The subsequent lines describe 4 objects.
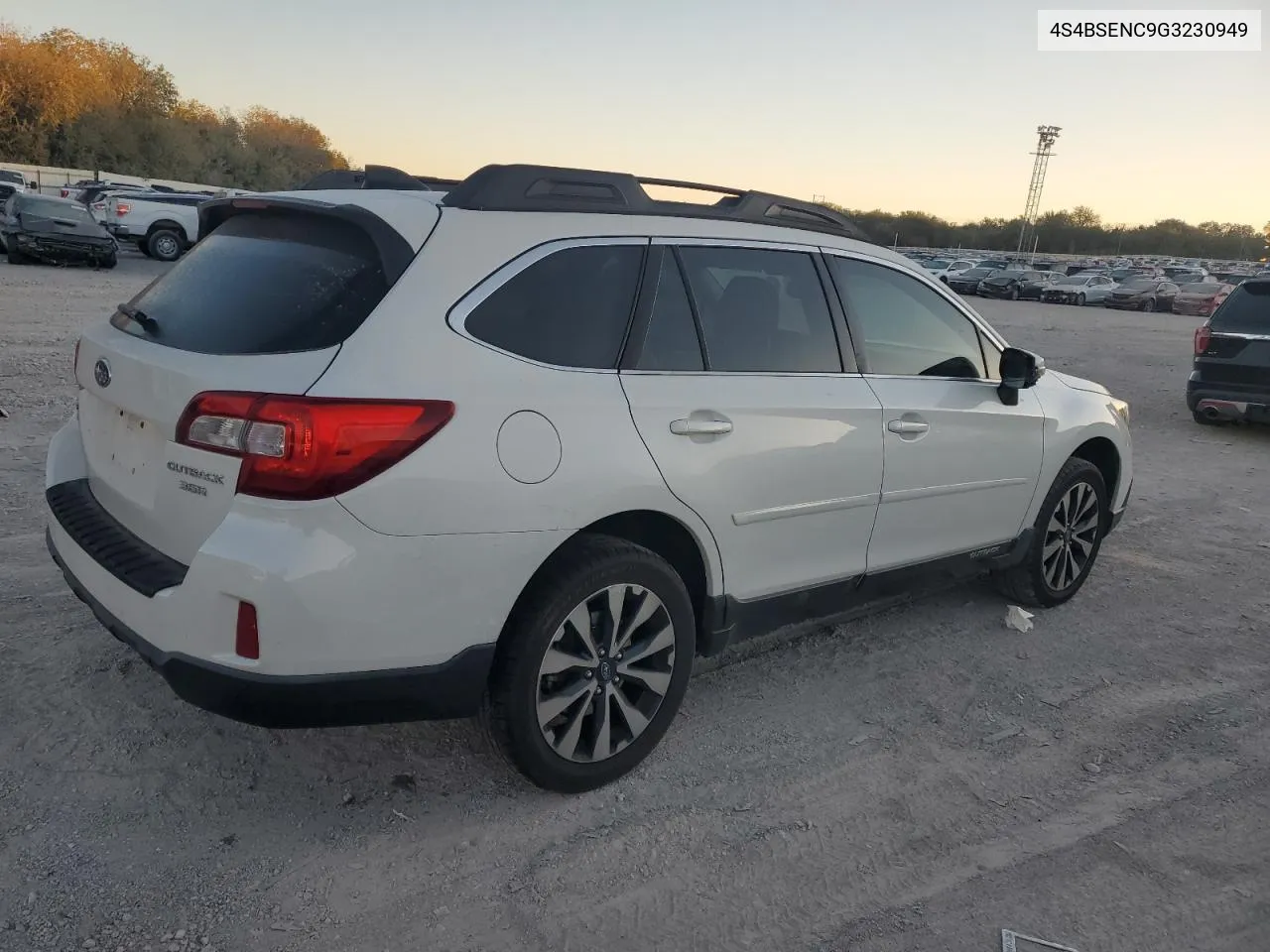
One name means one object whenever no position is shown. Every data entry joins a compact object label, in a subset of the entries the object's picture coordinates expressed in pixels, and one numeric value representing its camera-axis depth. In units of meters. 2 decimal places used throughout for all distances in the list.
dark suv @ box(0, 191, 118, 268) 20.52
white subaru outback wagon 2.54
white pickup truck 24.84
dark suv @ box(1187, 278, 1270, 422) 10.31
